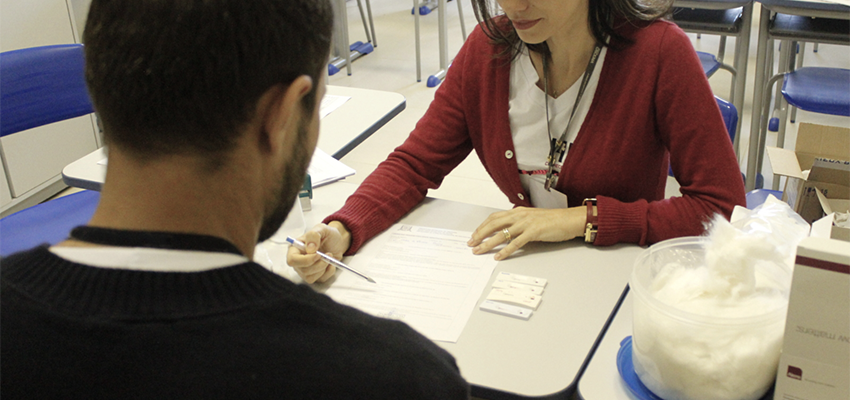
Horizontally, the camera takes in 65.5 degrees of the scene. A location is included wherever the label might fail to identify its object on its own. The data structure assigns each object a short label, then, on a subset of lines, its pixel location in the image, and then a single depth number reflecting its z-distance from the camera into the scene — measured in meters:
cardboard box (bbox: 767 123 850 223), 1.20
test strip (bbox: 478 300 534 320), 1.00
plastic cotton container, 0.72
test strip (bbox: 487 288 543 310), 1.02
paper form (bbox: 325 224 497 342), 1.02
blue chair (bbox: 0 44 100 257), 1.71
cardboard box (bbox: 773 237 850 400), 0.65
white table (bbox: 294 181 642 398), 0.88
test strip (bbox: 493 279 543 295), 1.06
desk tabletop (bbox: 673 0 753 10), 2.57
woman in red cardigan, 1.19
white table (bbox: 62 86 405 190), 1.57
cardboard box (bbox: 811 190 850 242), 0.84
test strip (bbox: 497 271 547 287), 1.08
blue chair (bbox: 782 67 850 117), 2.39
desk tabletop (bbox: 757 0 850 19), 2.34
